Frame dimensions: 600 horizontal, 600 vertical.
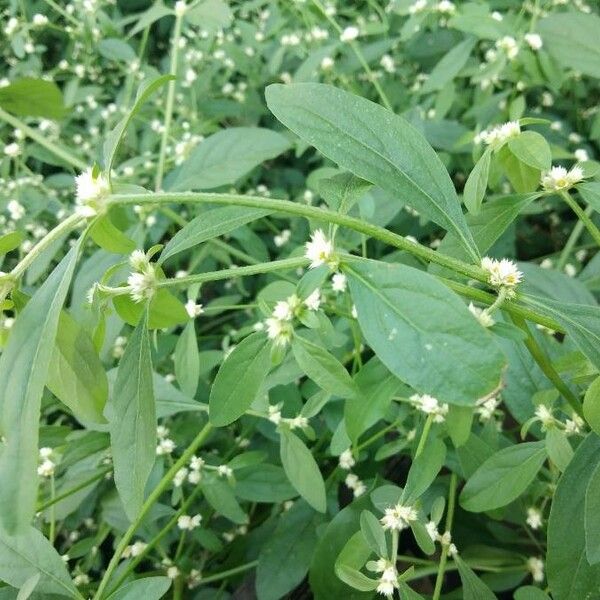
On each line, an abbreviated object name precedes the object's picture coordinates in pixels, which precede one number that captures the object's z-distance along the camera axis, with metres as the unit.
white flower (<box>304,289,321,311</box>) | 0.22
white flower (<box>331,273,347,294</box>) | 0.27
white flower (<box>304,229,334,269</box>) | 0.17
